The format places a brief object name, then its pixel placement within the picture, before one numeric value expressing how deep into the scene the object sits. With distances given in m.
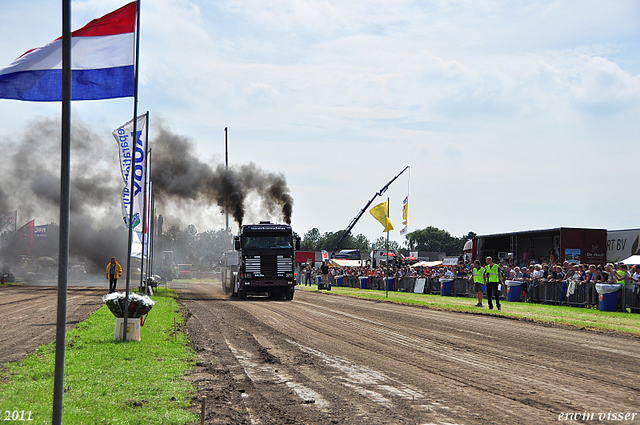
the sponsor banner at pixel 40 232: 59.26
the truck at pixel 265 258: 28.64
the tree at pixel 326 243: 176.52
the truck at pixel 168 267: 56.72
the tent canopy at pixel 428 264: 48.31
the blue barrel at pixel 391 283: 40.41
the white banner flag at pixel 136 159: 16.45
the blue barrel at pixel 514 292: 26.69
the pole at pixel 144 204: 18.12
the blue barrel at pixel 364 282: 45.26
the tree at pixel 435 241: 186.38
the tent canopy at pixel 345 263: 59.21
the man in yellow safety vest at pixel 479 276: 22.73
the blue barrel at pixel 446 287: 31.84
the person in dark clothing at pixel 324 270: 40.34
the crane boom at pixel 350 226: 72.86
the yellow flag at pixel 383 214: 31.20
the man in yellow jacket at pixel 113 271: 27.15
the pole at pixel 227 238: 55.21
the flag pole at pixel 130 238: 10.19
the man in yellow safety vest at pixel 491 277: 21.34
